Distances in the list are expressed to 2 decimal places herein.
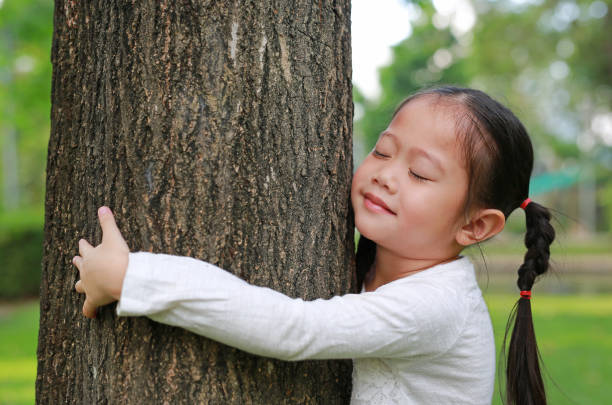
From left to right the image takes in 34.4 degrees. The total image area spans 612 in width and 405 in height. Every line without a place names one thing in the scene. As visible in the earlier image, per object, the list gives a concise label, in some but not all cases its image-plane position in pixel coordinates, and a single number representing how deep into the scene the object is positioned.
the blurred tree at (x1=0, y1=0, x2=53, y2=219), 7.11
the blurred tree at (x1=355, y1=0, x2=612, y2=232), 13.65
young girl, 0.86
